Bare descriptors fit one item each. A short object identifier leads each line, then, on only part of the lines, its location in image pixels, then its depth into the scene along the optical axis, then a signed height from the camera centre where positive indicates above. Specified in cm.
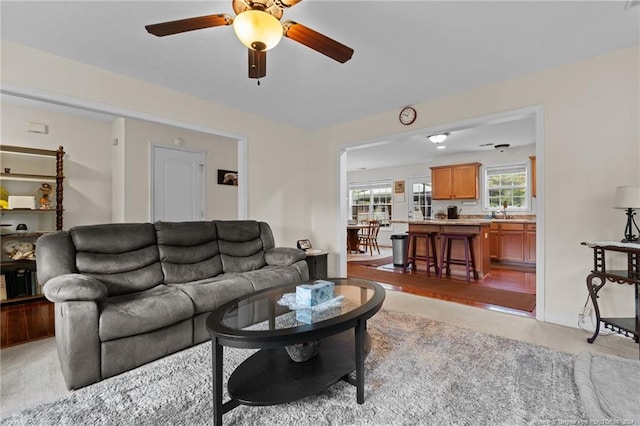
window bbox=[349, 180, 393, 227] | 910 +41
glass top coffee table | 138 -70
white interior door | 472 +50
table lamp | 226 +7
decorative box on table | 188 -52
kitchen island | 479 -35
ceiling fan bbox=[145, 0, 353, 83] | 161 +109
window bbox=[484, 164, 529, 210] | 650 +58
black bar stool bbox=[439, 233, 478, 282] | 459 -69
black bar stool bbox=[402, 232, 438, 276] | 507 -65
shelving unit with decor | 364 +2
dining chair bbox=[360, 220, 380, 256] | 762 -57
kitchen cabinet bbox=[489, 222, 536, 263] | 587 -60
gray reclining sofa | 186 -59
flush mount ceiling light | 484 +125
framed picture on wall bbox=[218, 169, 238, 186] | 553 +69
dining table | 762 -69
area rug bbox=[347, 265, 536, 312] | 352 -105
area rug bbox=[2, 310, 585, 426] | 152 -105
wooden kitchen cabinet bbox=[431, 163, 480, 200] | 681 +74
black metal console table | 221 -51
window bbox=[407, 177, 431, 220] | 819 +50
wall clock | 388 +129
